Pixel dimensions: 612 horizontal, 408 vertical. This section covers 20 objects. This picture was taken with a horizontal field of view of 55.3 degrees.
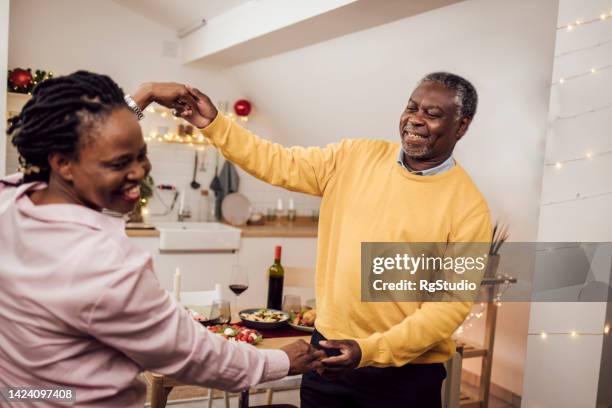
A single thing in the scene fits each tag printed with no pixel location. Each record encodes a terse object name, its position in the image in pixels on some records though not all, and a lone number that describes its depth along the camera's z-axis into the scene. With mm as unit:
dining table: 2070
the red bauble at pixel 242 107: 5199
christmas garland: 4125
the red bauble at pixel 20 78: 4117
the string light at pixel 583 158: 2253
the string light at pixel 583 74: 2206
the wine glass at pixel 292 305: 2605
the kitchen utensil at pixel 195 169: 5219
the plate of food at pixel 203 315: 2391
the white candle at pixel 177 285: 2557
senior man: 1617
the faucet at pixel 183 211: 5116
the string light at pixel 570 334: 2316
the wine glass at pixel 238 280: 2623
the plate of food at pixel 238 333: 2221
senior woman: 956
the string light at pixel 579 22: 2211
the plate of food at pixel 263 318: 2441
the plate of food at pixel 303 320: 2465
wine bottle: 2803
